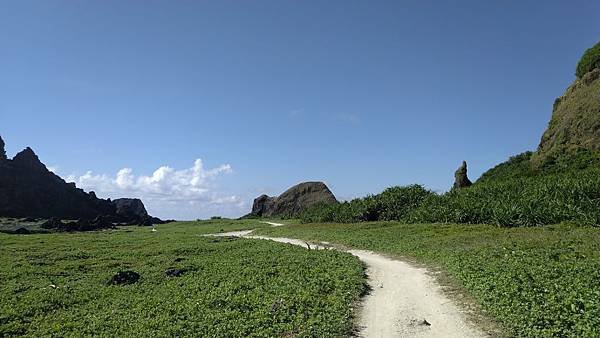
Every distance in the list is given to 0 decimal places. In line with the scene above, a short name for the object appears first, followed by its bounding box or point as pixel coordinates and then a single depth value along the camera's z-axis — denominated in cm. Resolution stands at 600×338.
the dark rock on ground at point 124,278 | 2378
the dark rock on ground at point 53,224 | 6571
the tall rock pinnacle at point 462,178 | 5804
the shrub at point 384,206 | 5069
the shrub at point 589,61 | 5887
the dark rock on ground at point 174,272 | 2489
